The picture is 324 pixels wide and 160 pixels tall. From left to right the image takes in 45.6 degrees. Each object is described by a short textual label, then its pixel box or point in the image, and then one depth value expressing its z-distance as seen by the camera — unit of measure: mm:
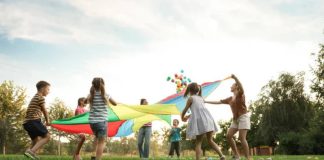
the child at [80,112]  8477
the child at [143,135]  9734
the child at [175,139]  14072
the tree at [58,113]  32562
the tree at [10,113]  28375
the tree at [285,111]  35781
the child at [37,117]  7672
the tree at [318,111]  30156
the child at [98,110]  6660
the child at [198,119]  7172
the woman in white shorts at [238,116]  8133
